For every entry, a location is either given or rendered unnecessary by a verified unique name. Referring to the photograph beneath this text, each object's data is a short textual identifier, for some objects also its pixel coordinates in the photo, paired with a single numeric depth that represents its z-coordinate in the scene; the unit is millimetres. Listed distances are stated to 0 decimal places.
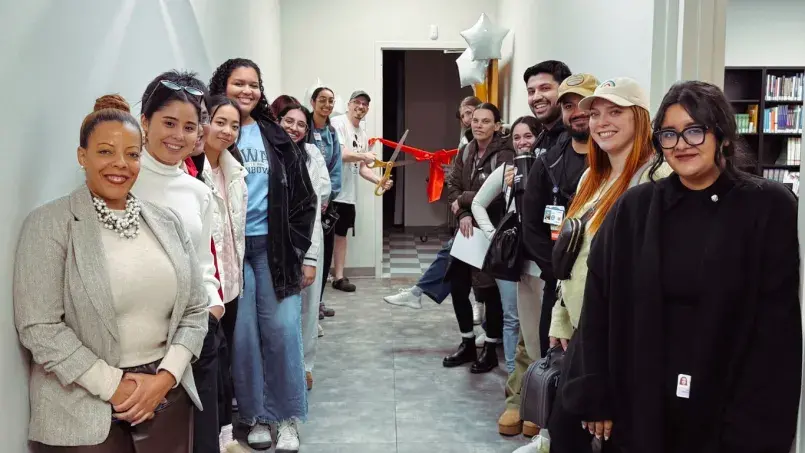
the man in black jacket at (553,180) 2904
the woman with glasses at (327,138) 5020
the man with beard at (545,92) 3393
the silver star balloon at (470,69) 6762
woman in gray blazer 1729
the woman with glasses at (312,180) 3838
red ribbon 6918
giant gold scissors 5811
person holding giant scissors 6363
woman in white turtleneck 2262
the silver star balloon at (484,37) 6645
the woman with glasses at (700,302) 1691
